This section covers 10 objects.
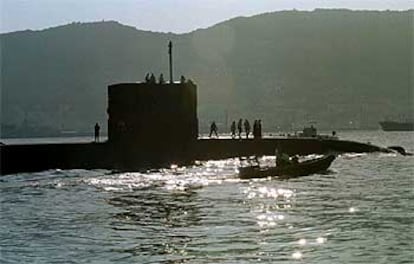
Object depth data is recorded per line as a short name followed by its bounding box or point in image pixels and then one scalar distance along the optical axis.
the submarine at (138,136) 48.75
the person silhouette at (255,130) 58.94
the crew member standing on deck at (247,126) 63.88
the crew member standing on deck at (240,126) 64.11
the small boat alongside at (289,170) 37.25
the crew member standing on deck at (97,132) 58.83
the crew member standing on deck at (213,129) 65.81
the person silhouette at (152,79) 49.84
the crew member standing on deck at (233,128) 65.70
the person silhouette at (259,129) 59.28
